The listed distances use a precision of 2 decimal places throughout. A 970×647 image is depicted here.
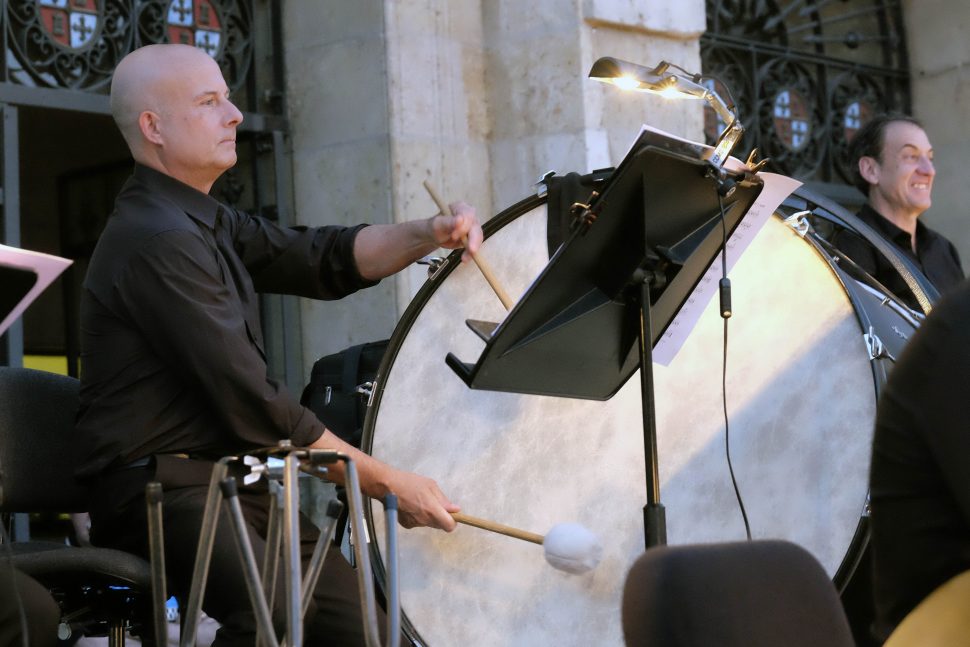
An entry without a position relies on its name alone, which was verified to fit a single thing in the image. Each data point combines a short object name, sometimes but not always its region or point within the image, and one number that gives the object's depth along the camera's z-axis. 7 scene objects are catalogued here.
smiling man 9.41
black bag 7.39
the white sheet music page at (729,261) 5.51
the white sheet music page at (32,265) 4.56
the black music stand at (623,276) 4.98
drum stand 3.82
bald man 5.31
